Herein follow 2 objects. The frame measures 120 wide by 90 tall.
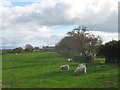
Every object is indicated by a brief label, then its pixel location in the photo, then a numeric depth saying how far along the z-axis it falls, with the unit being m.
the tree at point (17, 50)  104.54
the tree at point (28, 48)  114.98
